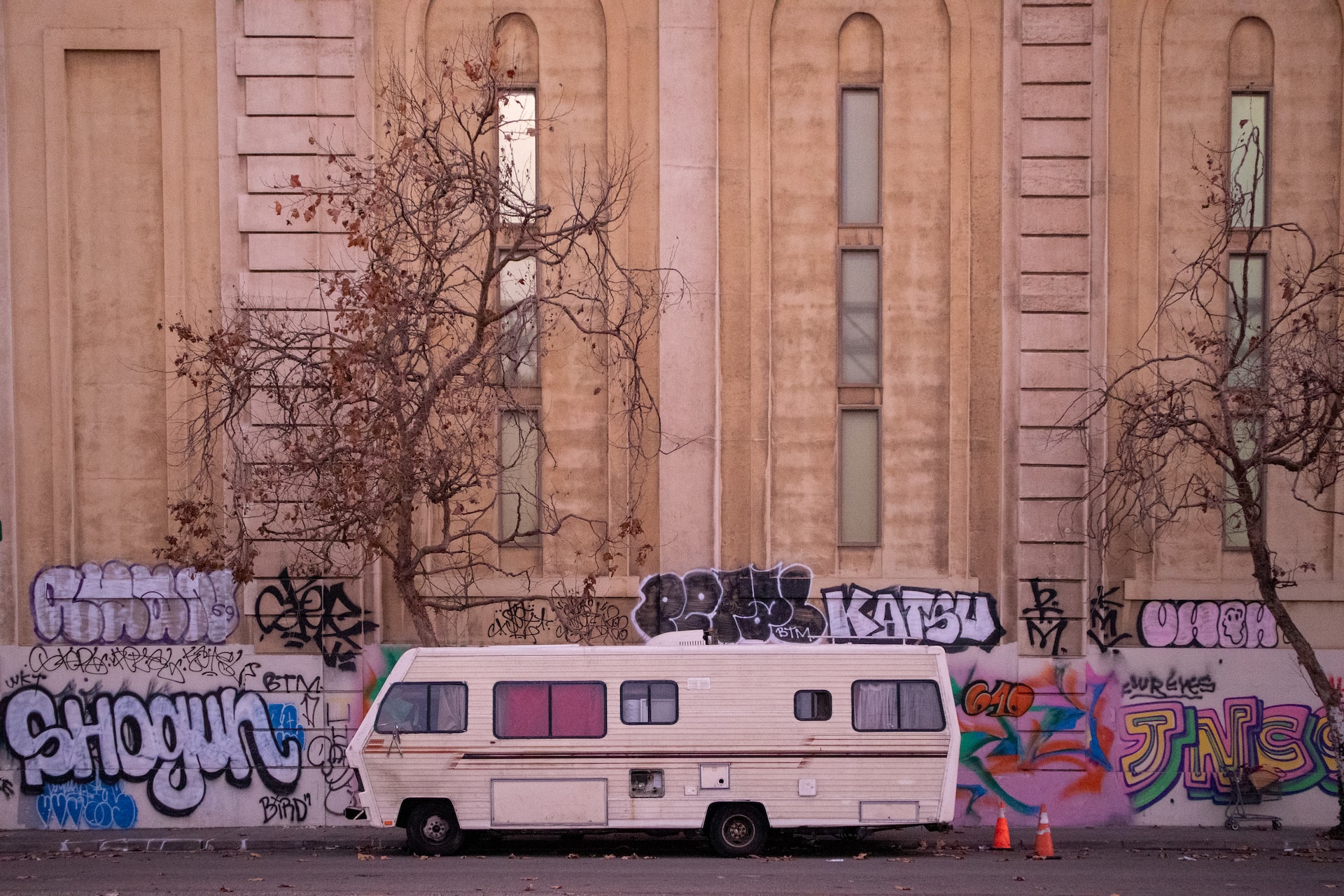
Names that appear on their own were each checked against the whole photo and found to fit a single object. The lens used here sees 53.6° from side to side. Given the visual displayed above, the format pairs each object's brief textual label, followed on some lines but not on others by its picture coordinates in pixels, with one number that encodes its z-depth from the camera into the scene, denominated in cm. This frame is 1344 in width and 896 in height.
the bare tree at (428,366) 1630
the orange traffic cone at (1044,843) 1588
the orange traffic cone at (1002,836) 1653
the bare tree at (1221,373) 1823
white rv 1584
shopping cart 1936
